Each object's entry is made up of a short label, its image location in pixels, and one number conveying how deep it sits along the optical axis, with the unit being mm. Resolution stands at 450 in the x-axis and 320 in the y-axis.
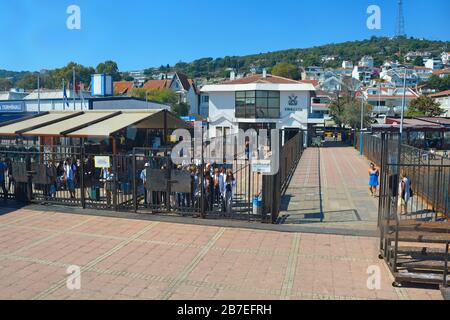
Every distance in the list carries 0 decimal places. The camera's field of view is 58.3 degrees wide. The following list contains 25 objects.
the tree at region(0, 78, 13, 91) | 105938
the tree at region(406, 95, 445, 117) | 62250
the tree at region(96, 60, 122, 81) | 122938
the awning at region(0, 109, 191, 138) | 14531
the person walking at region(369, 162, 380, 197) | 16188
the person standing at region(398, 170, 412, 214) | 12641
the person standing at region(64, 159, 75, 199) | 13328
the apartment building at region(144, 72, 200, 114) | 80688
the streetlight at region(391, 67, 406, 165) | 27469
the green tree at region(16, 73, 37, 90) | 108500
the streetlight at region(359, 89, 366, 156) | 36322
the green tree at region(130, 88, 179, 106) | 71750
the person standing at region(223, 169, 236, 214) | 11609
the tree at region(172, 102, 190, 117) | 70250
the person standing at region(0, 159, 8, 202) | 13545
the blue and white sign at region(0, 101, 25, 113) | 39750
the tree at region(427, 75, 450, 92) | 113250
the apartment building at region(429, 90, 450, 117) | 70125
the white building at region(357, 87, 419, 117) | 80312
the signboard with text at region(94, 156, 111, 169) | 12406
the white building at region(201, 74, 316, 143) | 45797
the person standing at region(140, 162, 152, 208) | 12078
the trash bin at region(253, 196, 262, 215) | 11484
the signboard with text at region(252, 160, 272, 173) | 10844
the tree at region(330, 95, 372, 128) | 58875
